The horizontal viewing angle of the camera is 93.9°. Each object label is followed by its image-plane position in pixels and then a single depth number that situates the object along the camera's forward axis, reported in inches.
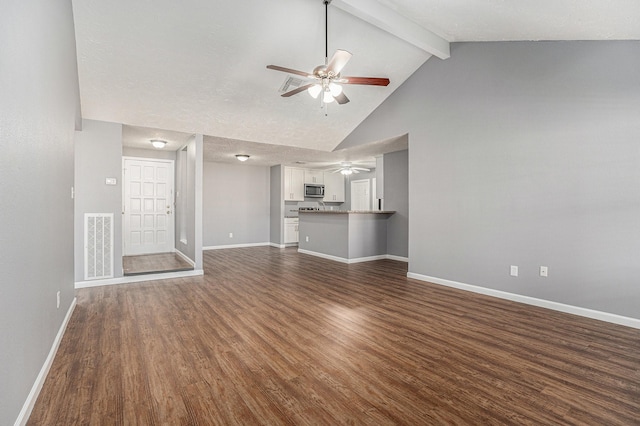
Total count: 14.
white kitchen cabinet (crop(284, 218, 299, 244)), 354.6
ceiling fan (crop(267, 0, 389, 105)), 122.3
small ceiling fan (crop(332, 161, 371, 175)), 338.6
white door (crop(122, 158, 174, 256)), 277.9
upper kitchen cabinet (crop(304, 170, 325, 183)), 379.2
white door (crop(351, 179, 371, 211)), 398.6
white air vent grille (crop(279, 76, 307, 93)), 167.3
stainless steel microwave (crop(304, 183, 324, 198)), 374.3
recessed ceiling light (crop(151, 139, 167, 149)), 243.0
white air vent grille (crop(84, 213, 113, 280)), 179.8
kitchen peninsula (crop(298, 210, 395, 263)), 253.3
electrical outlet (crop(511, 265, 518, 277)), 148.9
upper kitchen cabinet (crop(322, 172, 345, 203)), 400.2
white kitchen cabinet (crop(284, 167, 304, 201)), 362.0
